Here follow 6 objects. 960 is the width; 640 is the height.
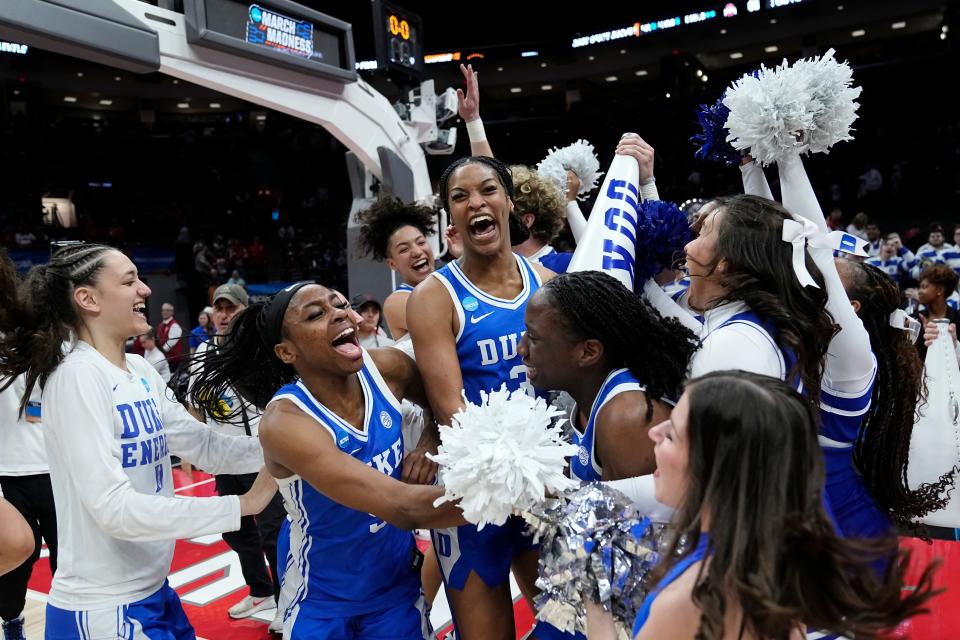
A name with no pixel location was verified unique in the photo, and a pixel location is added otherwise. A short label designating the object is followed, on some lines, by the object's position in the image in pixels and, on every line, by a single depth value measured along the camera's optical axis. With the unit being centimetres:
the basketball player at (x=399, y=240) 414
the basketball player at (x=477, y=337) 231
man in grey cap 386
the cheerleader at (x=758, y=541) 113
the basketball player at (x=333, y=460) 209
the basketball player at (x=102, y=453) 211
